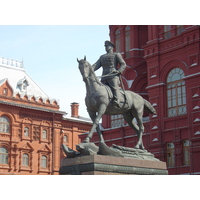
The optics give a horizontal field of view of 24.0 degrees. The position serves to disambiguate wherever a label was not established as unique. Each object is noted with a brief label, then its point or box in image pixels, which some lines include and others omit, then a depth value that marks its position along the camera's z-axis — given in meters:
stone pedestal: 13.22
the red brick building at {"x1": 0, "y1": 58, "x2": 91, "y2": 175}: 47.78
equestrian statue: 14.02
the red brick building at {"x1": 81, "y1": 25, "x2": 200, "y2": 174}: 33.44
